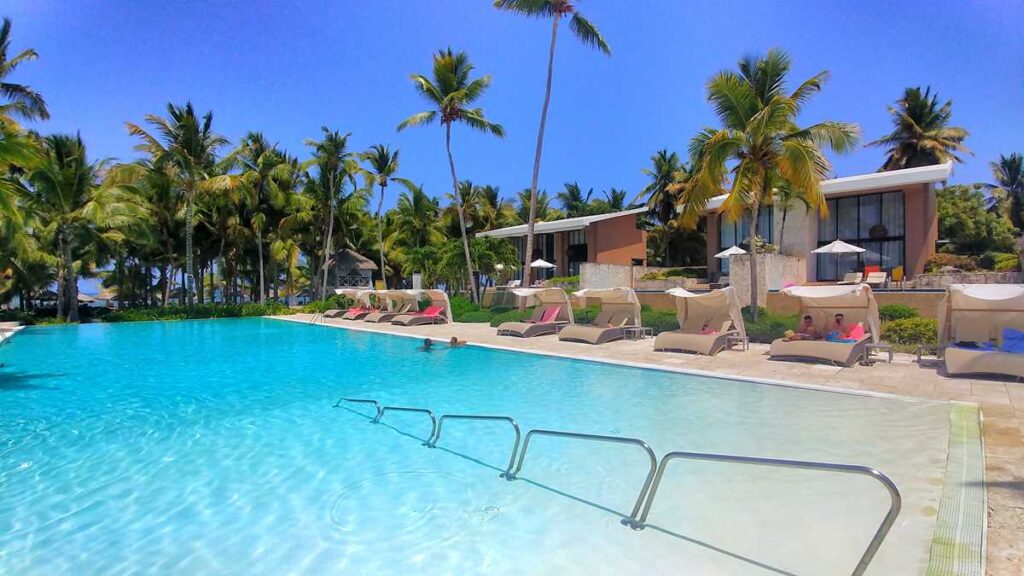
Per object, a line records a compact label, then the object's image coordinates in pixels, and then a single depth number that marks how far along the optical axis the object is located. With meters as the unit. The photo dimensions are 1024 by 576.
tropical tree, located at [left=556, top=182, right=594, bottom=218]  47.66
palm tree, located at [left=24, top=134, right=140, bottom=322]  23.19
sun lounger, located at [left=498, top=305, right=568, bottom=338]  16.77
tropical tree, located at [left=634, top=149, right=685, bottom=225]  32.72
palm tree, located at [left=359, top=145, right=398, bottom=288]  30.95
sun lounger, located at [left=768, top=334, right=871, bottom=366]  10.25
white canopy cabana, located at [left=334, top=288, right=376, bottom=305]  26.05
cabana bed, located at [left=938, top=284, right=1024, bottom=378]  8.65
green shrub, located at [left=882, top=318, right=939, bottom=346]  11.66
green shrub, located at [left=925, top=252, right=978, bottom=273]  20.52
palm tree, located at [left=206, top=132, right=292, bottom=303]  30.44
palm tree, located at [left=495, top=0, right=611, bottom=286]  21.50
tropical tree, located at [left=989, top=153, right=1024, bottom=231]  39.69
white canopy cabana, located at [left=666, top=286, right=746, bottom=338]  12.84
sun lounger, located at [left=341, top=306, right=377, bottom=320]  25.28
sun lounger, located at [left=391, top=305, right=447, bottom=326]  21.52
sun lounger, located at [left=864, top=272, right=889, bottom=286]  17.88
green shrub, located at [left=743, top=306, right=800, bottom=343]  13.64
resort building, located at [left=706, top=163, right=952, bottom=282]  21.11
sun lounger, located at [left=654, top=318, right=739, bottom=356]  12.20
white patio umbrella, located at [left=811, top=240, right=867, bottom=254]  20.25
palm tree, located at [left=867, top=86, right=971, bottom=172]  30.19
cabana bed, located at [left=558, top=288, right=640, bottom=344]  14.84
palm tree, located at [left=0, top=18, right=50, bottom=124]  19.92
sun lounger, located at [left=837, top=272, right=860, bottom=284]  19.44
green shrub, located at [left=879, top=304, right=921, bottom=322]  12.82
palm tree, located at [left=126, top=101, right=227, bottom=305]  26.20
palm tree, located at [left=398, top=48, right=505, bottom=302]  24.41
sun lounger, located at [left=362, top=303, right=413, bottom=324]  23.44
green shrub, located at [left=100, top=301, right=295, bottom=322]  26.98
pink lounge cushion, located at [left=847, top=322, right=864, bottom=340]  10.84
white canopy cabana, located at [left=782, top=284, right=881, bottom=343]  11.11
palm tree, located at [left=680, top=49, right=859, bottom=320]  13.66
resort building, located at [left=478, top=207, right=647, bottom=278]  31.08
